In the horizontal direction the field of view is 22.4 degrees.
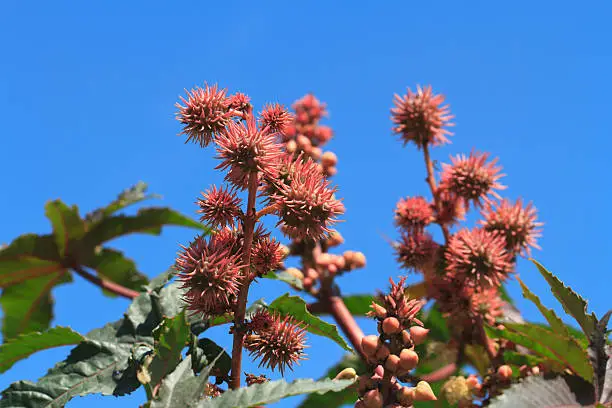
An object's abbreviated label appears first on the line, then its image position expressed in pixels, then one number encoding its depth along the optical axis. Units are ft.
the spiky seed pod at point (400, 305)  2.27
